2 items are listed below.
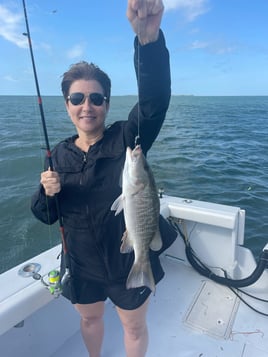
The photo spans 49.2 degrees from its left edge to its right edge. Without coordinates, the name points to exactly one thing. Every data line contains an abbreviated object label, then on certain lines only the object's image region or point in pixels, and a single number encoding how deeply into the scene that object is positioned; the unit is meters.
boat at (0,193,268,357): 2.39
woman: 1.90
